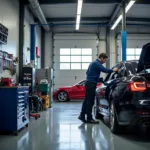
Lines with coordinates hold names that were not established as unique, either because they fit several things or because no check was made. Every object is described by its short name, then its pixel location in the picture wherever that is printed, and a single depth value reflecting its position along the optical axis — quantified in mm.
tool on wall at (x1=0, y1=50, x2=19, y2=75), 7453
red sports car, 13625
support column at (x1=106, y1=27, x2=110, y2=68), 16750
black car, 3657
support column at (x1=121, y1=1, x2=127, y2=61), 11762
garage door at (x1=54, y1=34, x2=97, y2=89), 16703
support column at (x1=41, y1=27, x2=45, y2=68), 16656
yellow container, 9883
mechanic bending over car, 5773
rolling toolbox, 4559
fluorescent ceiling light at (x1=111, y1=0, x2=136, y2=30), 10623
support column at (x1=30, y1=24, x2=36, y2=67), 12837
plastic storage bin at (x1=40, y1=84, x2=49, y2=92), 10367
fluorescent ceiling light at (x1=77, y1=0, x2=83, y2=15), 10459
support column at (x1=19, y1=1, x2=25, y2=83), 10289
